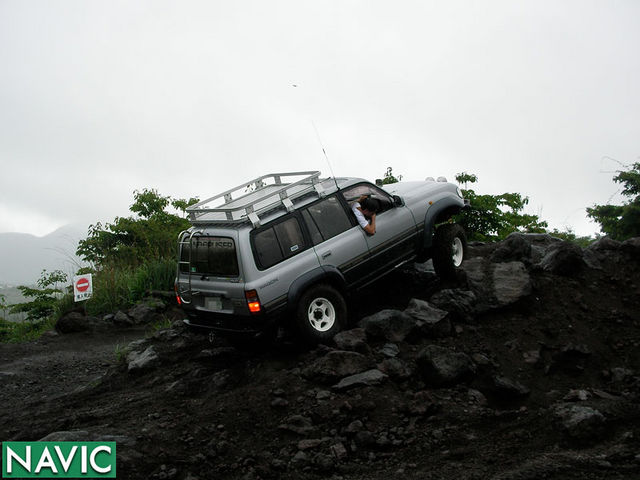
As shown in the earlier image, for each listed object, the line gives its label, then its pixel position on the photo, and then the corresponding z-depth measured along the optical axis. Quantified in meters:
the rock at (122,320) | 11.35
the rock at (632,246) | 8.61
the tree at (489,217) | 13.74
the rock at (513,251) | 8.91
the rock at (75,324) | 11.17
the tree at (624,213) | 10.95
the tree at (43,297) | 13.48
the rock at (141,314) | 11.41
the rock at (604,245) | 9.11
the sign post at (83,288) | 11.20
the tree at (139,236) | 14.60
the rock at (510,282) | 7.51
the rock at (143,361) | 7.86
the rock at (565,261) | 8.31
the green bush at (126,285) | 12.20
